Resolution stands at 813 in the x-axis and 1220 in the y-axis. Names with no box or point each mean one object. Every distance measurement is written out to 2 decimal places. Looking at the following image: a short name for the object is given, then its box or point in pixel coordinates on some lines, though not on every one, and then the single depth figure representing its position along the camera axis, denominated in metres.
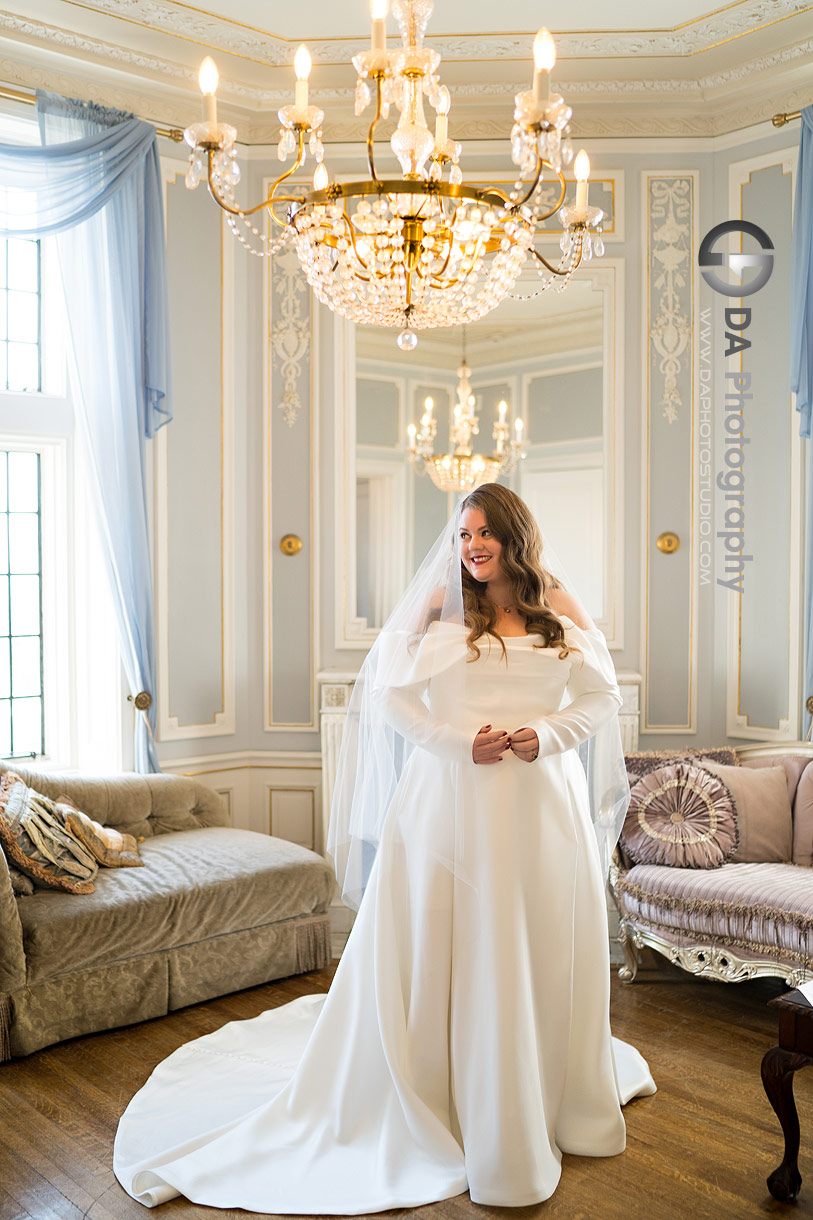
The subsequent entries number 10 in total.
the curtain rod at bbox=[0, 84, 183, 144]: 4.21
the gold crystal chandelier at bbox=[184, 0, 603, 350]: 2.42
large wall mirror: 4.89
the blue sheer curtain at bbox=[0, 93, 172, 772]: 4.30
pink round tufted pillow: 3.86
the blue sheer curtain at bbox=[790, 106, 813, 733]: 4.34
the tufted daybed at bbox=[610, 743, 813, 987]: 3.38
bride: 2.50
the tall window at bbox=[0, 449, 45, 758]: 4.52
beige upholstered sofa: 3.31
